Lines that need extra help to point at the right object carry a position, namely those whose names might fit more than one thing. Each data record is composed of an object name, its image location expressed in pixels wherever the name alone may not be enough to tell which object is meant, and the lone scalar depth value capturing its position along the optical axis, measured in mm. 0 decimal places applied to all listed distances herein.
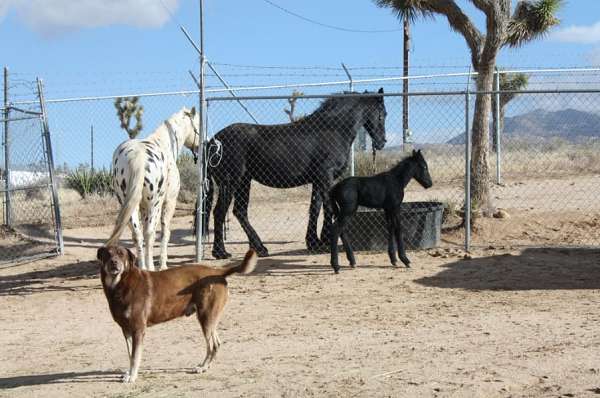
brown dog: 6422
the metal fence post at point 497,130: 16094
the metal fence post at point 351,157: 14812
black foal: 10984
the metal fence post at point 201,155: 11461
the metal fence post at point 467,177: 11688
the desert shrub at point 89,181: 20375
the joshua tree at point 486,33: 13867
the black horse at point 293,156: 12289
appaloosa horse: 10320
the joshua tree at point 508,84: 25984
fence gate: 13305
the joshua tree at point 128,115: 25281
